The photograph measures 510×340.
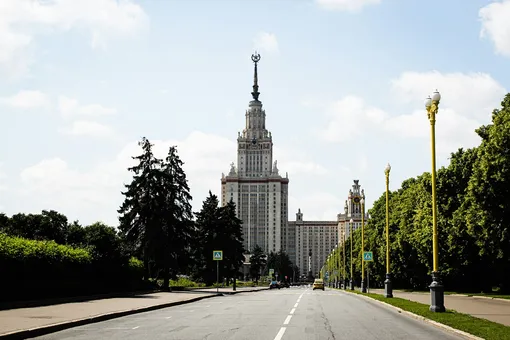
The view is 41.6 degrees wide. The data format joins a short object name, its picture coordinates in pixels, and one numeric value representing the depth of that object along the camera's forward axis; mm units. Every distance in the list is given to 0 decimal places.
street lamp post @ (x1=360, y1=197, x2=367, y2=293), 66125
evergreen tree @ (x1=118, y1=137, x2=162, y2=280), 63156
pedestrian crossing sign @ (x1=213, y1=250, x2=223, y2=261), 54500
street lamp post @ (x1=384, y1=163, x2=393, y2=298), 44119
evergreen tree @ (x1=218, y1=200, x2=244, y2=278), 96812
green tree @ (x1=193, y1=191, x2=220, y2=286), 92938
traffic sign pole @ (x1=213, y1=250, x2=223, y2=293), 54500
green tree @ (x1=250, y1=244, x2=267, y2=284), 178625
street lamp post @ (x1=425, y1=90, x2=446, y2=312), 26734
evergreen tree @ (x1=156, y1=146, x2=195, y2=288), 63375
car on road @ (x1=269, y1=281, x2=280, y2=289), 100512
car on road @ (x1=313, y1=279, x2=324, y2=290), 97000
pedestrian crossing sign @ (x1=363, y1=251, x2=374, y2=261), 58725
